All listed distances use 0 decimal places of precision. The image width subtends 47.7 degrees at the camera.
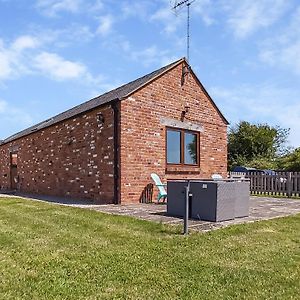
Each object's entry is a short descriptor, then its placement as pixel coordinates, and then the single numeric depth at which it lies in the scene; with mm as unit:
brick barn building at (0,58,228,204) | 11773
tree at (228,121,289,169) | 35531
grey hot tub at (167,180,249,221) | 7777
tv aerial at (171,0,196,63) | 13592
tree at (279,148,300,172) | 25047
